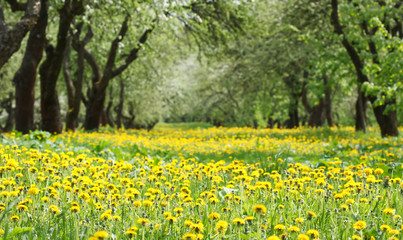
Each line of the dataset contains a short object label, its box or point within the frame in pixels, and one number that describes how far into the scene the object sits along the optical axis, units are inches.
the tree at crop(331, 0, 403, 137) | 816.9
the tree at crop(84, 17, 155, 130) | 1371.7
